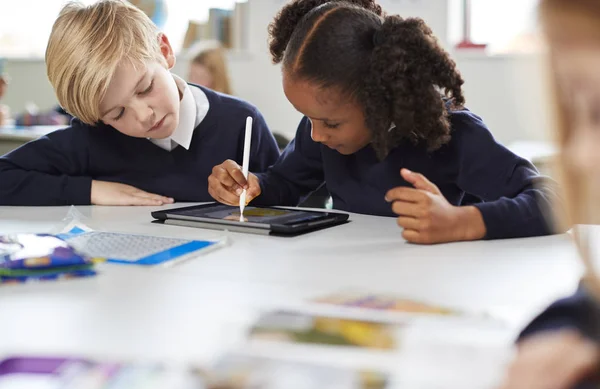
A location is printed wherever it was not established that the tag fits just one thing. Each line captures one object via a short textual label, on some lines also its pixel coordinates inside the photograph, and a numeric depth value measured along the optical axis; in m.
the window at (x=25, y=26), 4.80
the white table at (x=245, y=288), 0.62
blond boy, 1.44
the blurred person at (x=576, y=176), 0.43
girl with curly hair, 1.07
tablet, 1.12
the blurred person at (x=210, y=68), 4.09
